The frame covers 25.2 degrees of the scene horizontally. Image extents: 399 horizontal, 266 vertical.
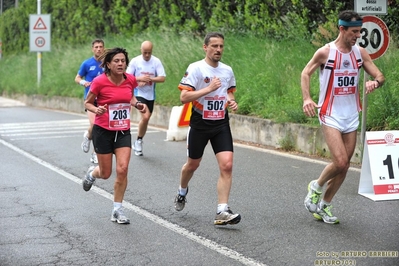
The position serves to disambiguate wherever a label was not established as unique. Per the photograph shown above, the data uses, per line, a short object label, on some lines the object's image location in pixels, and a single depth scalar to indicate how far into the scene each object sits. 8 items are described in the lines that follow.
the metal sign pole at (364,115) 12.19
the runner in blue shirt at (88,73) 14.01
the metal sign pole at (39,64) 34.72
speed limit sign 12.26
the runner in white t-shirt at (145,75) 14.71
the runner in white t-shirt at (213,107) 8.62
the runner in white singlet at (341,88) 8.42
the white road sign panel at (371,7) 12.47
